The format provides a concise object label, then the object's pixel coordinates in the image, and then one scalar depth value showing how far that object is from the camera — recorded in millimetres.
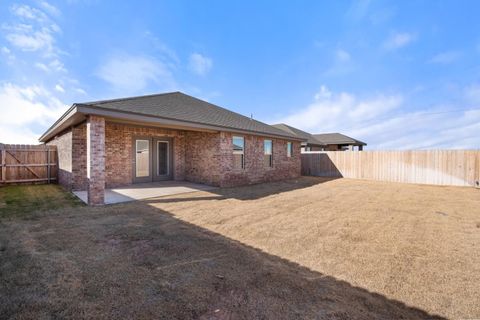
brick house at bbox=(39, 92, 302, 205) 6754
